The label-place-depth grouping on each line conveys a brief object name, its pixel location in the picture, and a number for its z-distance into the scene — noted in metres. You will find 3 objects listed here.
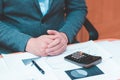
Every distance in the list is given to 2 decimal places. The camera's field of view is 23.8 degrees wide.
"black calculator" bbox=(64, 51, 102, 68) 1.06
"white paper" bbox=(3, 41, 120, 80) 1.00
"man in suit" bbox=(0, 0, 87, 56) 1.23
